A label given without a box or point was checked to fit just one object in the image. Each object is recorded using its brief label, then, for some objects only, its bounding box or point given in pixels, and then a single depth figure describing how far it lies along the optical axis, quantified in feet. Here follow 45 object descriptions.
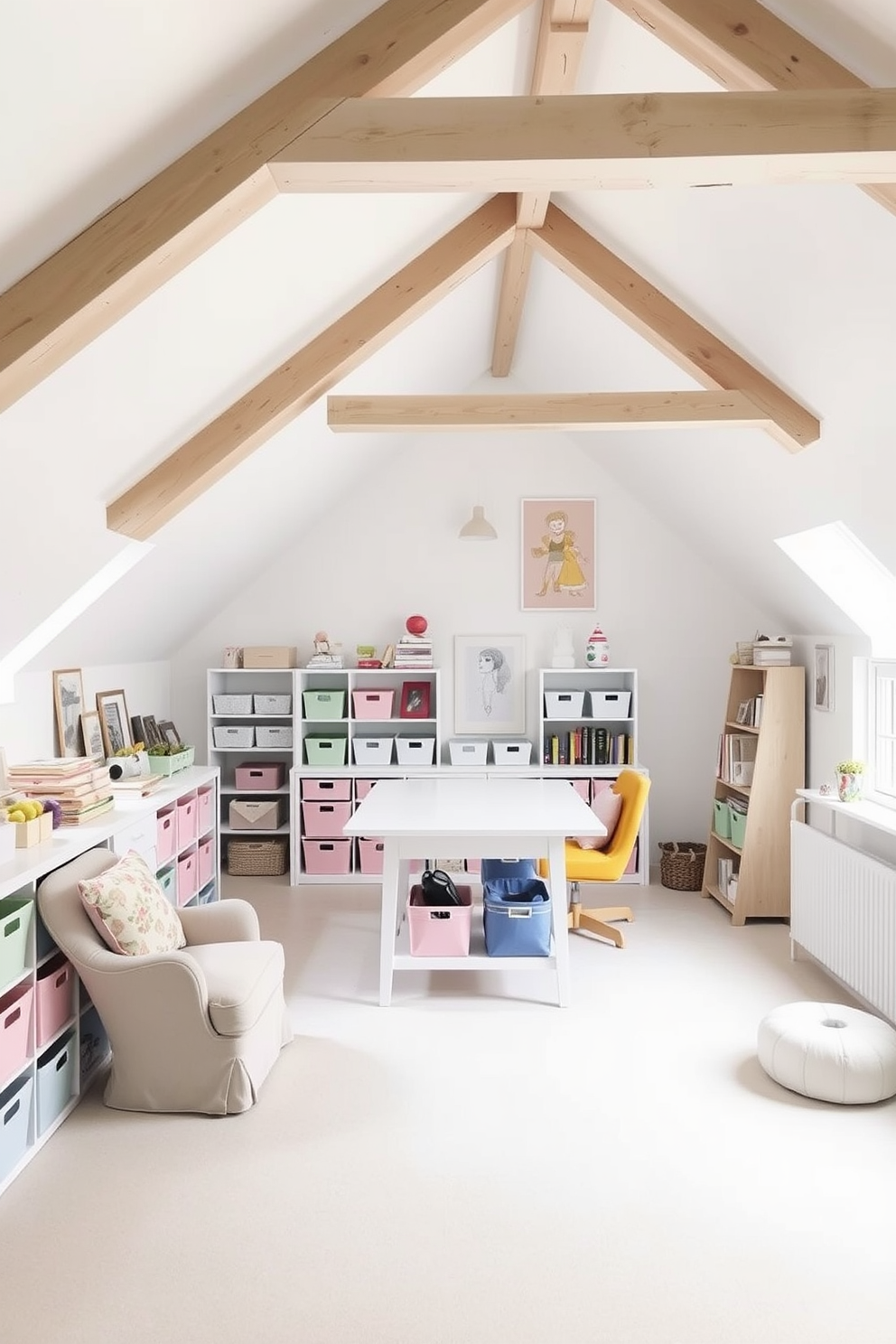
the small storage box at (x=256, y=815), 21.09
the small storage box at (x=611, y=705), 21.15
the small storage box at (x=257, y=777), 21.20
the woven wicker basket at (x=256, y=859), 21.09
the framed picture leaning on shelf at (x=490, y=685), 22.09
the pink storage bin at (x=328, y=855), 20.70
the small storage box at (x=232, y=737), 21.44
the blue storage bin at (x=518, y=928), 13.76
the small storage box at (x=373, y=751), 21.11
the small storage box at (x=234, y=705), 21.36
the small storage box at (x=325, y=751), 21.07
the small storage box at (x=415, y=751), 21.27
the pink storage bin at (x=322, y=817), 20.66
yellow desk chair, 16.14
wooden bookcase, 17.78
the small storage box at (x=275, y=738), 21.43
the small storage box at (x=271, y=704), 21.43
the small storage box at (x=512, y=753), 21.08
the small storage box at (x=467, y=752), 21.29
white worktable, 13.21
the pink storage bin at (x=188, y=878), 15.81
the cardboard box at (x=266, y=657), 21.34
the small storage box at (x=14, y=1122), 9.00
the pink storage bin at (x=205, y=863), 16.98
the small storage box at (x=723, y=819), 18.99
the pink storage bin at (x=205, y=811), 16.90
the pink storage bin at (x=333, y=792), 20.66
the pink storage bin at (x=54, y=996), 9.96
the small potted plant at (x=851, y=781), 14.87
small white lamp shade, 18.80
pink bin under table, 13.76
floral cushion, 10.36
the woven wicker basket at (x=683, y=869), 20.16
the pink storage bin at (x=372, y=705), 21.24
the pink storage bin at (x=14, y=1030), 9.06
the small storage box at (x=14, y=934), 9.32
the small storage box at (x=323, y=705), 21.17
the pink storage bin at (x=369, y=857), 20.71
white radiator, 12.45
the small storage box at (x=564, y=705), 21.20
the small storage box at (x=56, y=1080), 9.89
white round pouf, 10.46
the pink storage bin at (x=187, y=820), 15.72
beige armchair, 10.09
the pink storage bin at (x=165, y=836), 14.79
